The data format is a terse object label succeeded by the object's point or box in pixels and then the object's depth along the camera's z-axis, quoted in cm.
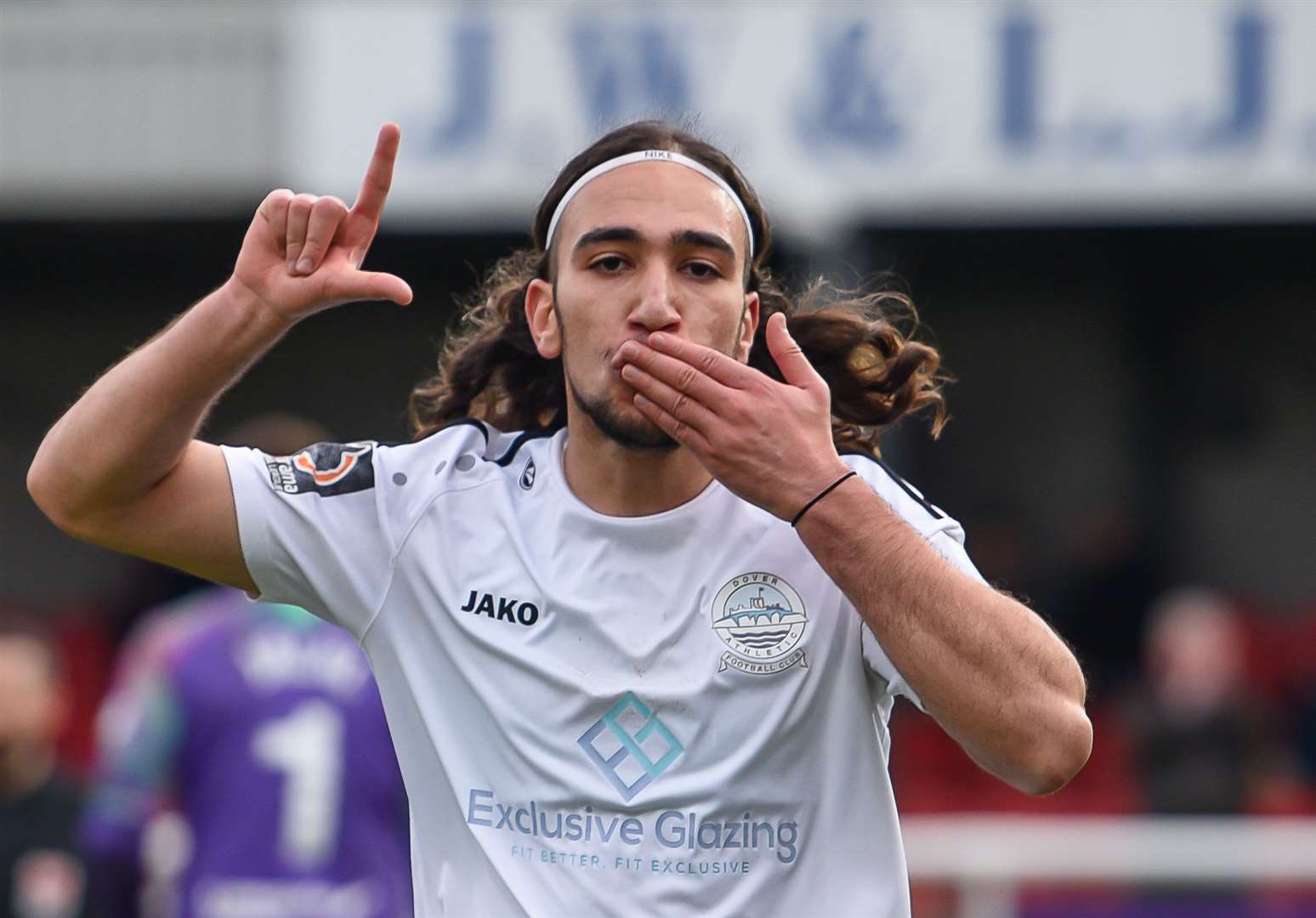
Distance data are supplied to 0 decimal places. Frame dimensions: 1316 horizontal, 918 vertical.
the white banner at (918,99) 1928
